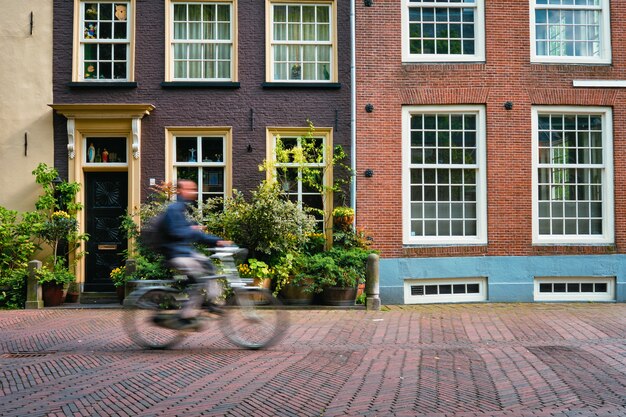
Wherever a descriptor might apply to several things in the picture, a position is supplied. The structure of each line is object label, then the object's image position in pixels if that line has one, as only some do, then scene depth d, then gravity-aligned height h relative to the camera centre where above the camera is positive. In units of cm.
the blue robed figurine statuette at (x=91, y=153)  1274 +147
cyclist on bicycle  696 -39
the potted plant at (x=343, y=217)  1212 +11
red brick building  1250 +149
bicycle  706 -107
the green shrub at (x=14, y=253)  1149 -58
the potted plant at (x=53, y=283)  1143 -114
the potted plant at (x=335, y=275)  1123 -99
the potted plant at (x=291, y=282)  1135 -114
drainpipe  1256 +260
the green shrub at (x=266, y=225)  1136 -5
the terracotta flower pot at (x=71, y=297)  1208 -148
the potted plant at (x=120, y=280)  1158 -109
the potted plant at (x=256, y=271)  1116 -89
